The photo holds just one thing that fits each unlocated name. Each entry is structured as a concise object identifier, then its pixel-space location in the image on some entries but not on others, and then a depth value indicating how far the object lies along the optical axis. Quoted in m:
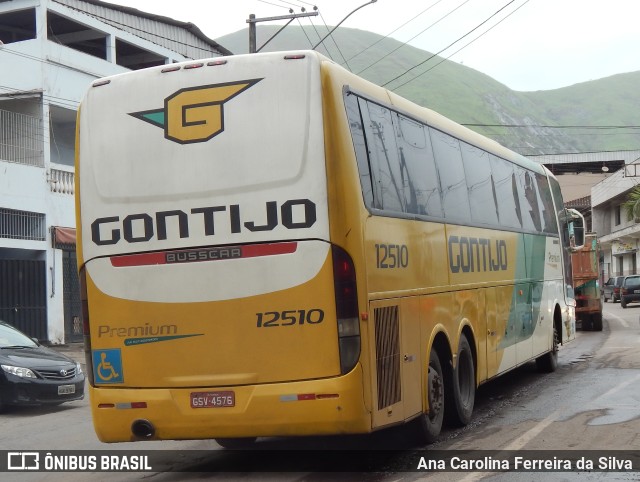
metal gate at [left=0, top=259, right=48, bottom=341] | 24.64
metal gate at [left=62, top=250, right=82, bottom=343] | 27.02
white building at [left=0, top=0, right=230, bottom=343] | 24.84
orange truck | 28.38
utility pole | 24.50
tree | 54.72
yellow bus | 7.84
